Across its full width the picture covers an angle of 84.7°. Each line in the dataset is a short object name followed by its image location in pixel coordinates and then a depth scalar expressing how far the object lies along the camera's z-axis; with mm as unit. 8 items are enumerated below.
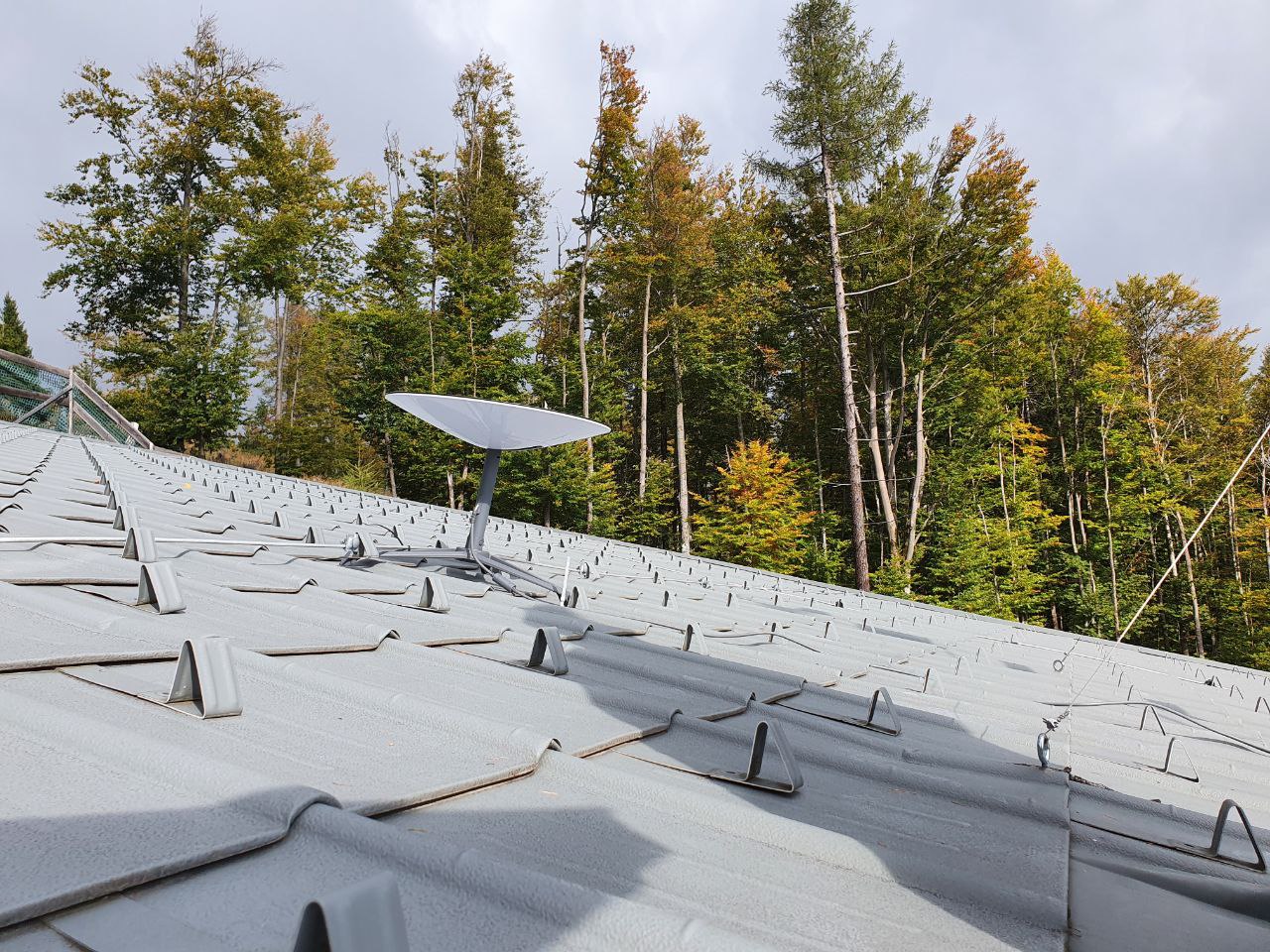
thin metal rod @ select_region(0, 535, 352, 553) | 2098
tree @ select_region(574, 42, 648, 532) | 19750
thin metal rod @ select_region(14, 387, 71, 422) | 9562
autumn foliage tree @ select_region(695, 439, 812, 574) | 18719
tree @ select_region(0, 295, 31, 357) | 32906
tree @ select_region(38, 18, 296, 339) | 21547
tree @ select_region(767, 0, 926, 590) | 15758
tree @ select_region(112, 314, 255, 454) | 20547
